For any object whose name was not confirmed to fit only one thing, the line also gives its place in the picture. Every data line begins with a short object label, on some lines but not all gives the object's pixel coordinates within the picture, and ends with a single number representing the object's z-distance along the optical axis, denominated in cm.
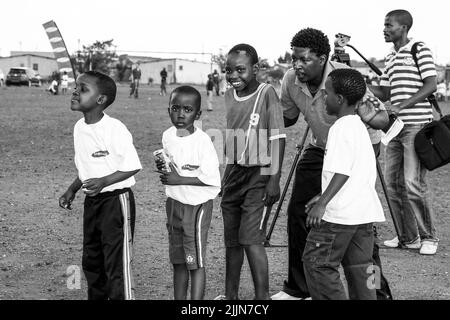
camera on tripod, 596
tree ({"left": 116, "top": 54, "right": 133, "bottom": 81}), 5741
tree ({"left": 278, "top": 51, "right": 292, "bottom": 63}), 8162
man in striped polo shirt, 642
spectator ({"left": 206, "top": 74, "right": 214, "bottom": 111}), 2456
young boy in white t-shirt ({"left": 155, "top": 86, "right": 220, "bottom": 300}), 432
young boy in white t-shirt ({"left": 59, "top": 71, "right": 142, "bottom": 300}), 429
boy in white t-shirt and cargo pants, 390
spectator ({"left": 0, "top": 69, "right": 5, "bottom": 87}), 4766
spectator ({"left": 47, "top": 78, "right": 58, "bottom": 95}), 3541
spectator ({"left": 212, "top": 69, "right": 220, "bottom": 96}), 3922
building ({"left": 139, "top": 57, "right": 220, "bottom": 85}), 7131
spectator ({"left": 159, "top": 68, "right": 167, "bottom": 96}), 3661
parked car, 4862
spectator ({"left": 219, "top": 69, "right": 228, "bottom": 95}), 4113
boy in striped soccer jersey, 454
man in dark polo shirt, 459
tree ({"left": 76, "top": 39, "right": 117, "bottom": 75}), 5134
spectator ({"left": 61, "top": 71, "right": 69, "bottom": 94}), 3781
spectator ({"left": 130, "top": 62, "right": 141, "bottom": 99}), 3152
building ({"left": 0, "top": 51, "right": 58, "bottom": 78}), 8400
